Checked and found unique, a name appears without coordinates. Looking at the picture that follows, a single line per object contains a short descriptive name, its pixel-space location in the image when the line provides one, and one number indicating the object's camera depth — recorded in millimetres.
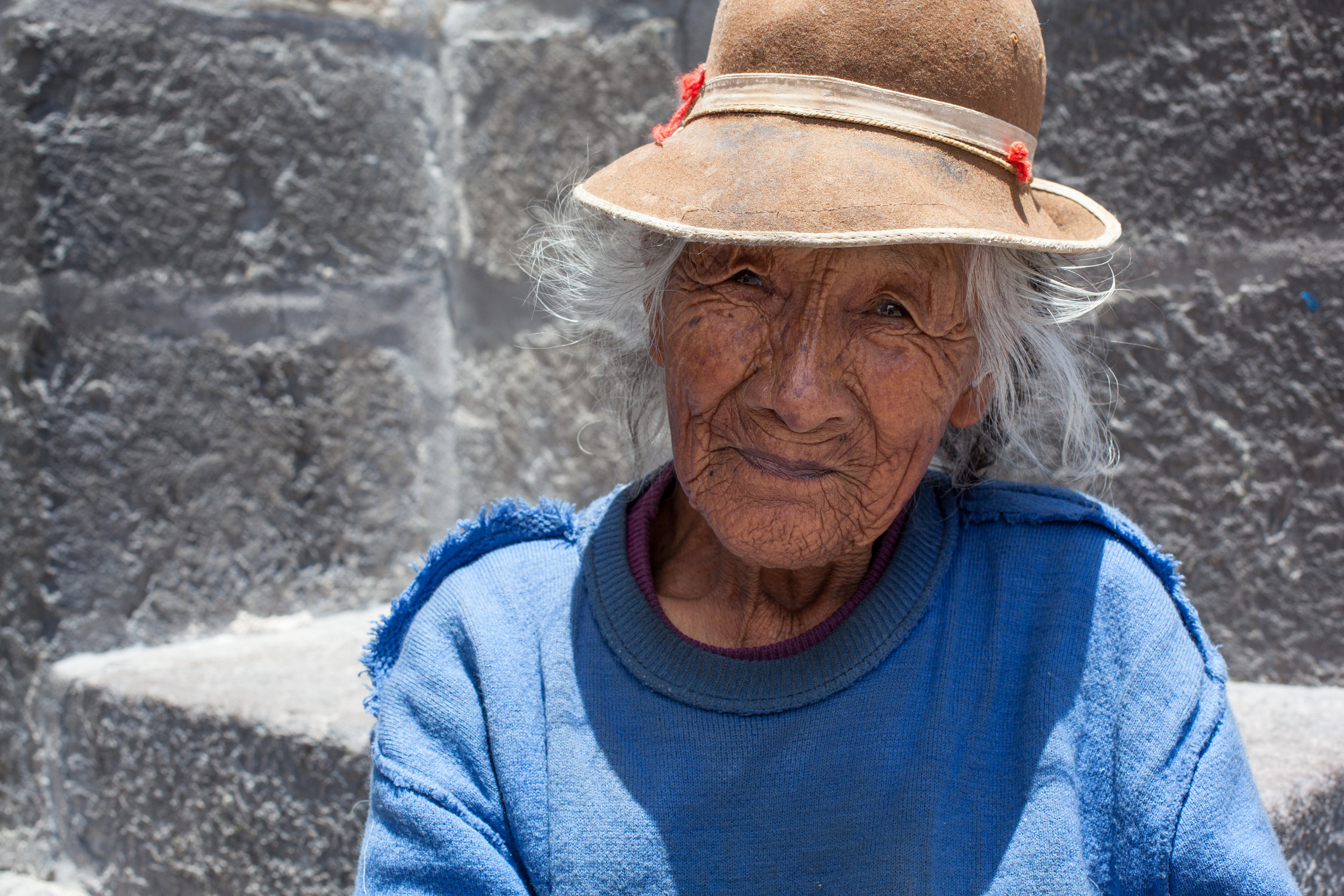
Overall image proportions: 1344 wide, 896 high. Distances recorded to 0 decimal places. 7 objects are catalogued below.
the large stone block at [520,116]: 1373
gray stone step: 1224
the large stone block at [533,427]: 1423
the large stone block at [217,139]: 1277
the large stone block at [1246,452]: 1176
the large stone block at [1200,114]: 1153
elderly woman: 971
